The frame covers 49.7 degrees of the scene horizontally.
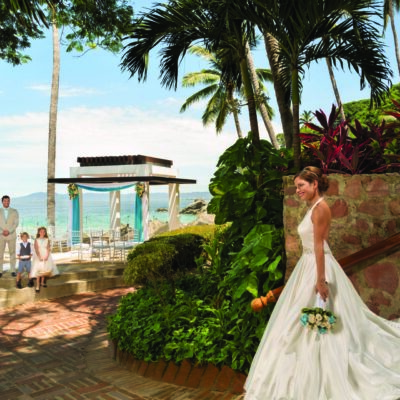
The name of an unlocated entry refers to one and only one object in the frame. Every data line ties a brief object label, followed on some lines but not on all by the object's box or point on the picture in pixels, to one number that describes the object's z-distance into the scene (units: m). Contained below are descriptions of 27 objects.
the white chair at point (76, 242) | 15.34
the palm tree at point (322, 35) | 5.03
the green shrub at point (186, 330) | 4.53
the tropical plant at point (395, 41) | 21.59
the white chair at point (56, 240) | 15.31
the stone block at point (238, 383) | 4.33
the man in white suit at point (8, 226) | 9.52
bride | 3.13
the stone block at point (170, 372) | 4.74
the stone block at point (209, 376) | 4.50
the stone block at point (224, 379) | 4.41
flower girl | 9.71
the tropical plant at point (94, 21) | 9.48
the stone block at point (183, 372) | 4.64
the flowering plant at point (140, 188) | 14.81
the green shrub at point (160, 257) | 8.89
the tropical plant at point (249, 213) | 4.62
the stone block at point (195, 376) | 4.57
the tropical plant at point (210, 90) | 25.16
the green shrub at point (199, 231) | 11.58
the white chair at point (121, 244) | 13.16
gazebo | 14.88
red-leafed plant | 4.43
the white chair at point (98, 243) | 13.05
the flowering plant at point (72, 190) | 16.22
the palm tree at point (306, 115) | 28.72
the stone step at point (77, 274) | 9.91
